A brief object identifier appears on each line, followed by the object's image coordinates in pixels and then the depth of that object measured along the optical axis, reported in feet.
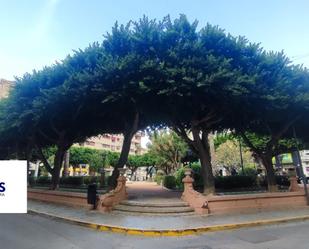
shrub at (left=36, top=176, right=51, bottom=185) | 117.03
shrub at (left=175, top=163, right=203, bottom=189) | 75.90
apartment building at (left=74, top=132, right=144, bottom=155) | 306.02
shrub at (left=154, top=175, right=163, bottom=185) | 124.02
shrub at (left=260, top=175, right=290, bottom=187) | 84.58
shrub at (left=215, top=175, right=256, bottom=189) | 76.38
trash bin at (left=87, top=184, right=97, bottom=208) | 48.91
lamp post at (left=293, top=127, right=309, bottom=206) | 53.42
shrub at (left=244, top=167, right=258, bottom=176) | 114.31
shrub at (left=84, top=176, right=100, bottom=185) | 110.62
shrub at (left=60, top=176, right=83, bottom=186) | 101.86
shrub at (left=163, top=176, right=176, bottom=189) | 89.94
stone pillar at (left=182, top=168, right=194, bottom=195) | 47.80
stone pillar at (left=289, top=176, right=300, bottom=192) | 58.04
